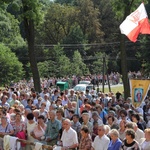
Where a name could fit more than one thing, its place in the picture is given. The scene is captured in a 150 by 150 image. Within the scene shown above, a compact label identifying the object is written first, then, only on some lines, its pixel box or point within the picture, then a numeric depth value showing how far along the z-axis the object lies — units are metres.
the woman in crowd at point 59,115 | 11.59
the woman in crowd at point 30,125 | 11.26
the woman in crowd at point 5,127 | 11.50
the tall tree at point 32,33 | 23.42
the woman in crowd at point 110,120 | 11.27
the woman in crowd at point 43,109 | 13.64
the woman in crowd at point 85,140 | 9.30
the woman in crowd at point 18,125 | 11.55
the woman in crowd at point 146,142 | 8.80
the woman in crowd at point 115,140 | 8.88
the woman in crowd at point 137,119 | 11.04
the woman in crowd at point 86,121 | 10.74
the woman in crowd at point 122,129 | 10.19
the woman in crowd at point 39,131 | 11.05
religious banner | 13.73
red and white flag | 14.17
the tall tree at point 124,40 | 23.58
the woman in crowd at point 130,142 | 8.45
